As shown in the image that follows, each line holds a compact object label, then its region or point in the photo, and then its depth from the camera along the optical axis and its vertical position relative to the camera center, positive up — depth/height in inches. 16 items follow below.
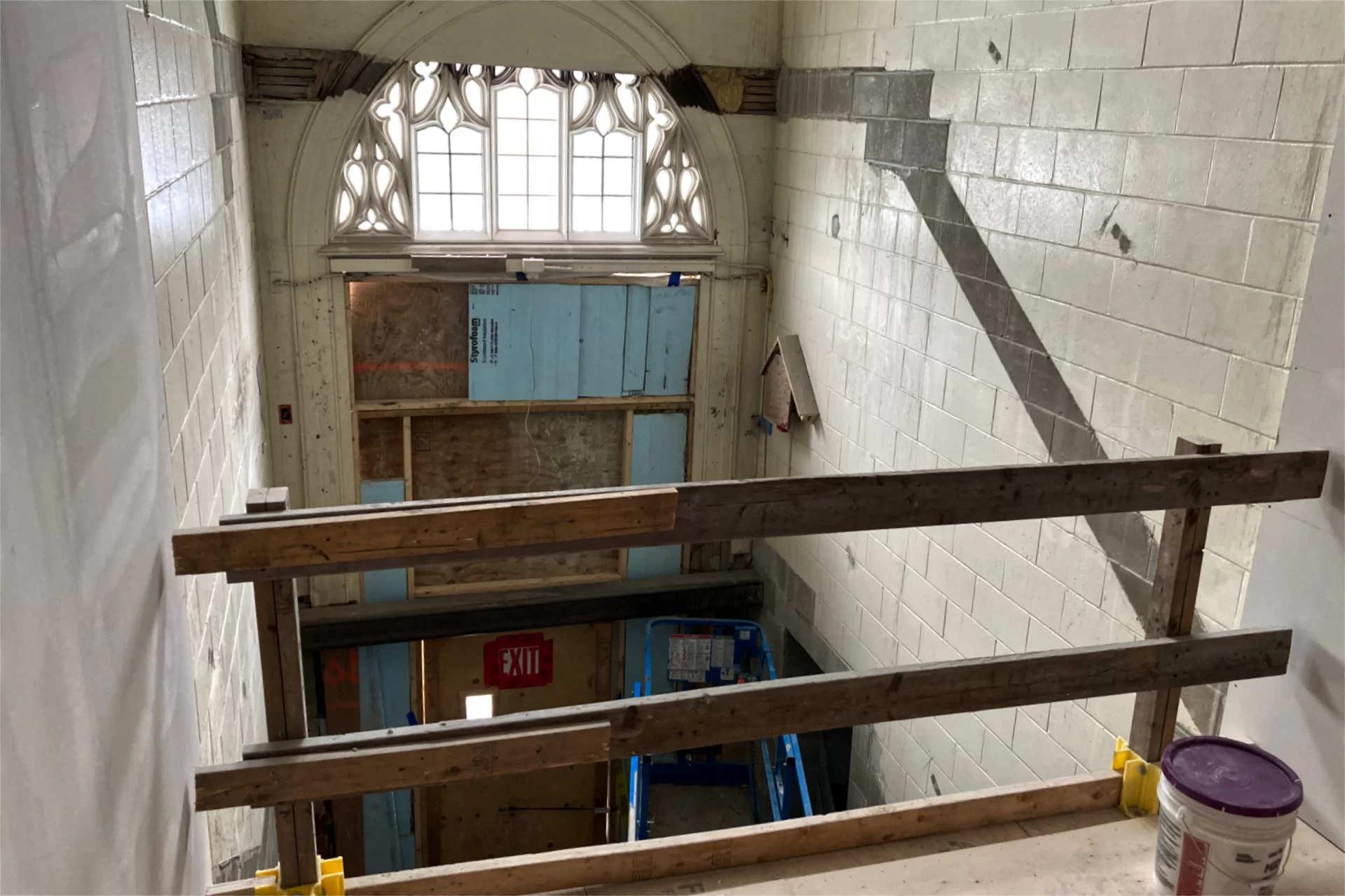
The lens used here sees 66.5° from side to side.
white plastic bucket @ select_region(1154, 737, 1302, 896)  79.1 -49.8
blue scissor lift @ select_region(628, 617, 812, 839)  241.3 -124.4
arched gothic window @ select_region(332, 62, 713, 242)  231.3 -5.2
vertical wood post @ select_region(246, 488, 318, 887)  70.7 -35.6
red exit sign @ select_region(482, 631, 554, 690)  272.1 -134.2
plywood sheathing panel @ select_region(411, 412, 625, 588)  252.7 -77.7
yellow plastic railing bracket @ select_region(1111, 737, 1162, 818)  96.1 -56.4
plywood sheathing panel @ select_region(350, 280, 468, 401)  239.9 -46.5
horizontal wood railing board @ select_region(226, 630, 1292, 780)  76.7 -42.9
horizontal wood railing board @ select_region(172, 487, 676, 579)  65.4 -25.5
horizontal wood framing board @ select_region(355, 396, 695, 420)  243.6 -63.1
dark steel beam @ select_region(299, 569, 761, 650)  247.3 -113.2
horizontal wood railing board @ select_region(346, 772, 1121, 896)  81.9 -56.9
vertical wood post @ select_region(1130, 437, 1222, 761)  92.0 -36.3
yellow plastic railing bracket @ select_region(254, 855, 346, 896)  75.9 -54.0
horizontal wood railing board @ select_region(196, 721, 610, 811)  70.0 -43.1
